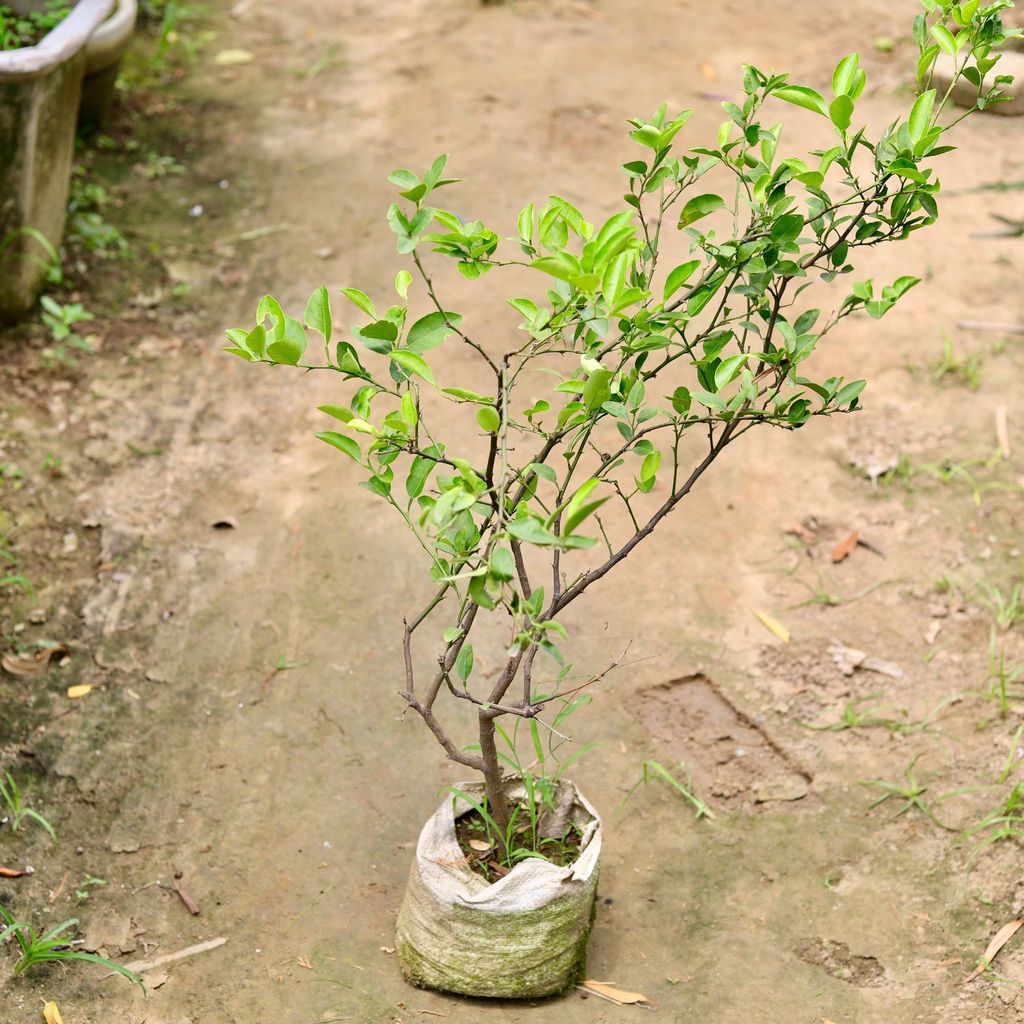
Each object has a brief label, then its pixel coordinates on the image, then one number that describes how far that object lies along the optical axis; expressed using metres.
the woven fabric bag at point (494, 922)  2.38
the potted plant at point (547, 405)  2.02
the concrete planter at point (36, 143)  4.04
